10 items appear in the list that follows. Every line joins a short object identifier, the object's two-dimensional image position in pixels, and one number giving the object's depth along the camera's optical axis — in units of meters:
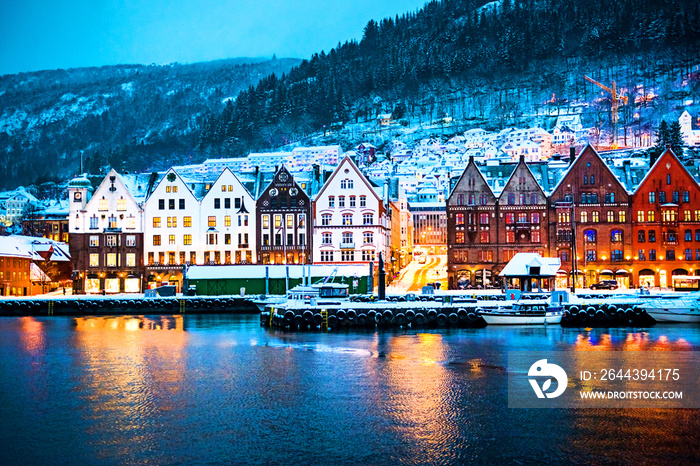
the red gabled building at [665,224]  102.12
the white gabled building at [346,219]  105.94
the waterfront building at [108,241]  110.75
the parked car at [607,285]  96.06
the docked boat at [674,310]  72.00
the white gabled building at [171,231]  110.06
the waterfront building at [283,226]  108.62
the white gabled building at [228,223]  109.25
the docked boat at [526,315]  70.62
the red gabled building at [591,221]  103.12
